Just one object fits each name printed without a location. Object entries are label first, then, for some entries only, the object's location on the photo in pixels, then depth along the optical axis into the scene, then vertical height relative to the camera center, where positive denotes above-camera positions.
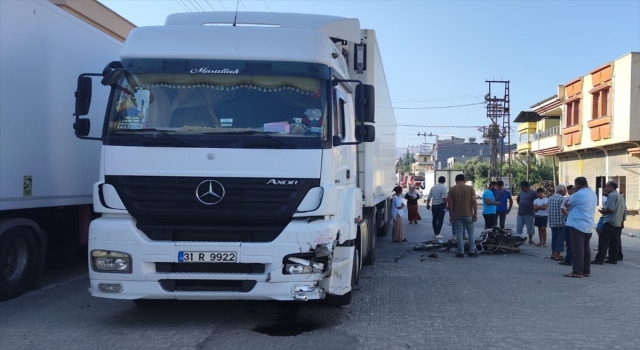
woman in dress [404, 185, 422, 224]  19.16 -1.16
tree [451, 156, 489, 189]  63.33 +0.08
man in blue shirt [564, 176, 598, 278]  9.45 -0.88
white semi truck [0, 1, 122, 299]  7.12 +0.37
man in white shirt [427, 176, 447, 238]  15.06 -0.82
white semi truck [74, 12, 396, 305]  5.56 +0.02
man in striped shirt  11.66 -1.07
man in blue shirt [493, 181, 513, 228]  14.92 -0.72
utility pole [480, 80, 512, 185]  53.62 +5.24
